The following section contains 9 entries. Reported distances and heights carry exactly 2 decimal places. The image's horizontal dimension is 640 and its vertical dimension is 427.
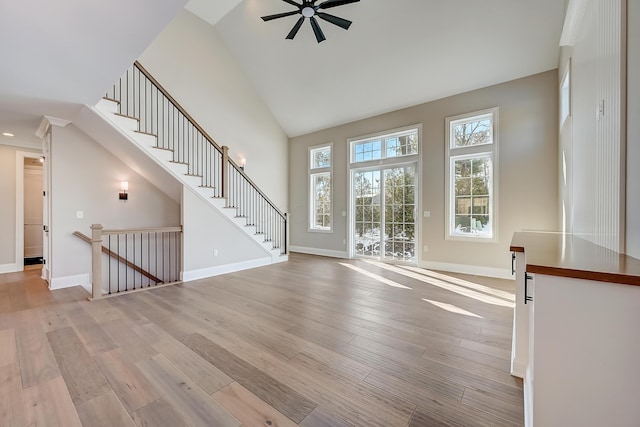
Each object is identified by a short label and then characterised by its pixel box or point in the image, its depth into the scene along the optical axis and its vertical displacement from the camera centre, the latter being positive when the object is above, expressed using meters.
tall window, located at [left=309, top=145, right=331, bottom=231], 6.98 +0.64
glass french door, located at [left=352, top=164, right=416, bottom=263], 5.64 -0.03
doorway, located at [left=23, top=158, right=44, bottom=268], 6.07 -0.01
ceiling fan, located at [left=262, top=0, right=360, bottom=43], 3.30 +2.64
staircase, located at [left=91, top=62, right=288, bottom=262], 3.92 +1.01
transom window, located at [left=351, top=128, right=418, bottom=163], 5.60 +1.49
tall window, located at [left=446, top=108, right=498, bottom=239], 4.65 +0.70
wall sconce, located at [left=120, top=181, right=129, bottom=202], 4.66 +0.39
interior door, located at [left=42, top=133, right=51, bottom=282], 4.07 +0.15
